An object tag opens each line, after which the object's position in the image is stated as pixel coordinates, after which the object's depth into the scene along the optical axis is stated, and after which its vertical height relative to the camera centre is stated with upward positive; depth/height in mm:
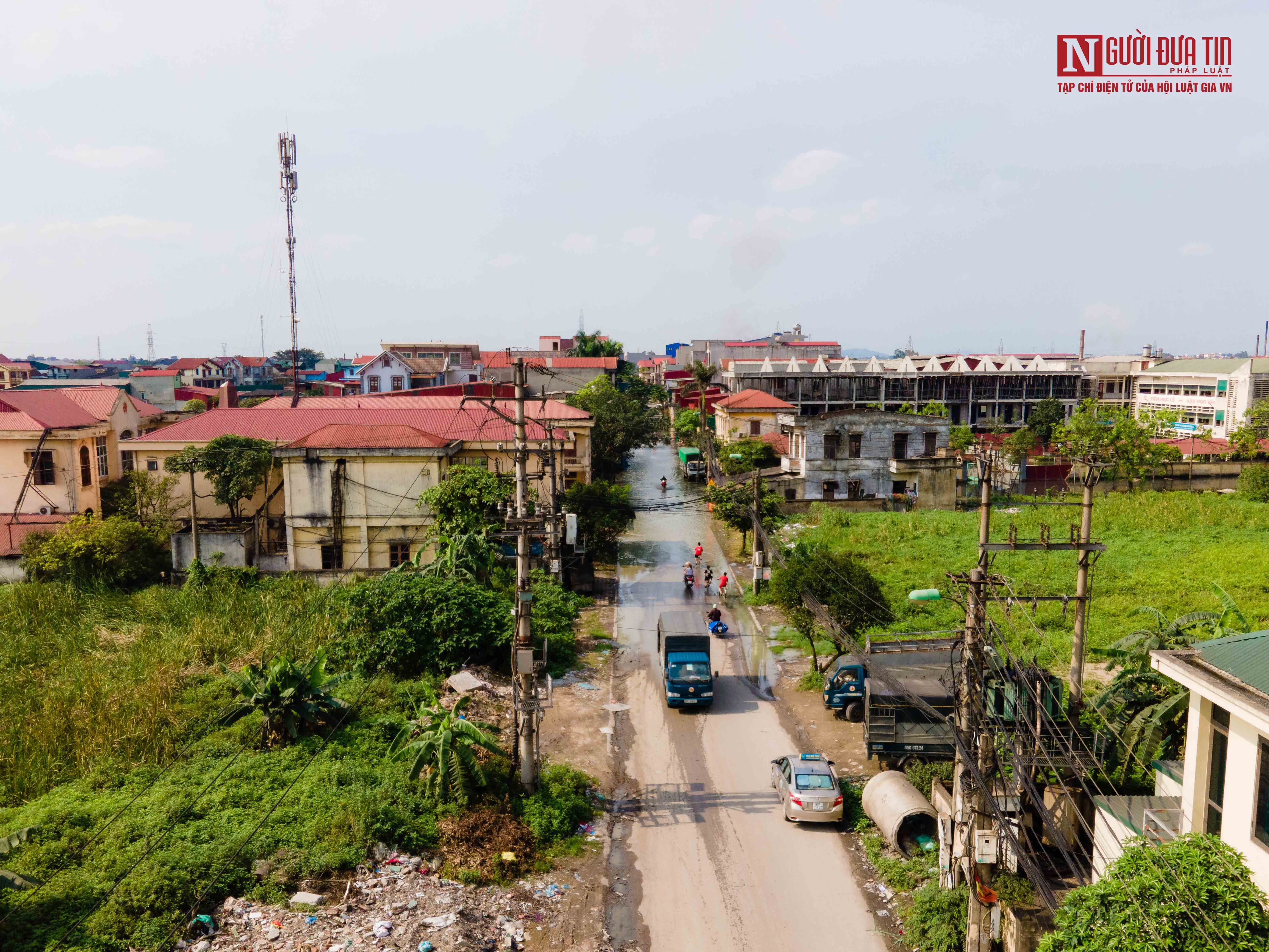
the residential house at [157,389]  85688 -440
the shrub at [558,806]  15758 -7946
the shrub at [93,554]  28891 -5704
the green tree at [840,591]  24234 -5943
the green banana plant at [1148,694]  14539 -5483
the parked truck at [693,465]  63875 -6129
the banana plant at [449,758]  16078 -7000
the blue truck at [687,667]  21781 -7276
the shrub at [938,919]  12375 -7823
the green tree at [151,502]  32531 -4475
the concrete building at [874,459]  47562 -4292
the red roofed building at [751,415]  67750 -2629
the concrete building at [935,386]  78625 -502
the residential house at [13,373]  90538 +1419
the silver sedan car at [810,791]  16109 -7680
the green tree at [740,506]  37156 -5382
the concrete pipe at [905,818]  15047 -7657
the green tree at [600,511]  34125 -5079
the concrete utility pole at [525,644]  16312 -4963
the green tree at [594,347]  96312 +4030
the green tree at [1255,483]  45125 -5510
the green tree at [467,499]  29172 -3925
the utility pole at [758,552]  32719 -6517
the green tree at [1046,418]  74625 -3313
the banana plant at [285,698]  18297 -6681
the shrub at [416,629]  22469 -6451
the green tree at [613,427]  60875 -3226
